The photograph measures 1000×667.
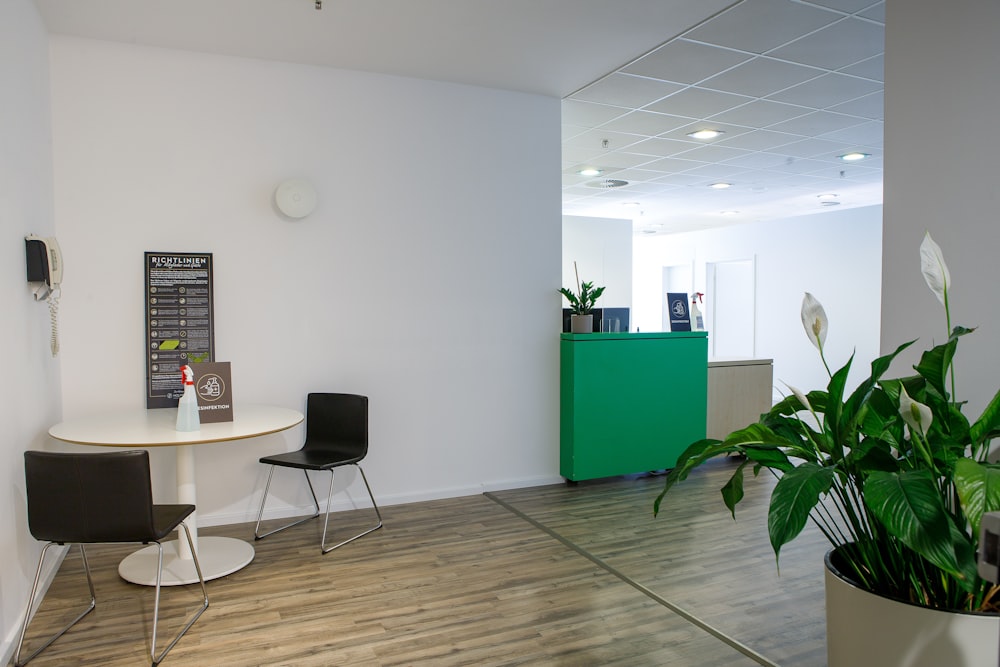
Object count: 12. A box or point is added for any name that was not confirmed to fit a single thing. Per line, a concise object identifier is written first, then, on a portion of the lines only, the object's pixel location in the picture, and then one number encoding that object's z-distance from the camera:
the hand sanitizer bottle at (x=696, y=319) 5.63
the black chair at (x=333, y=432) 3.74
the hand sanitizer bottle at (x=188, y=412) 3.06
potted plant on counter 4.81
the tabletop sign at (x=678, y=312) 5.42
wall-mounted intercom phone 3.08
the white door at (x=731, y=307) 10.82
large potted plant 1.42
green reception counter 4.79
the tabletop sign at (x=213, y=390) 3.28
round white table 2.91
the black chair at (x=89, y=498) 2.46
